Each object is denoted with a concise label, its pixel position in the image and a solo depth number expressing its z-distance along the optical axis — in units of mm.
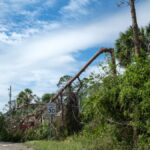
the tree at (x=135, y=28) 10075
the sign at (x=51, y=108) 14816
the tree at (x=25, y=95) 40476
